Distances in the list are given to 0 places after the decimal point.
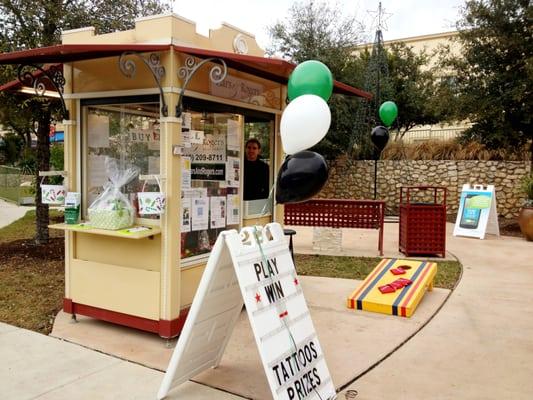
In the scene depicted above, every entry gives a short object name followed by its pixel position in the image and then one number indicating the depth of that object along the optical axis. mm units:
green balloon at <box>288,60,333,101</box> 3301
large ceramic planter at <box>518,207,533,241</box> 9594
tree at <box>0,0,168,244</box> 6801
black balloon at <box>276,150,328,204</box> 3205
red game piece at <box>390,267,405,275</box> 5773
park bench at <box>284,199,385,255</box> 8281
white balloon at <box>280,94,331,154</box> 3146
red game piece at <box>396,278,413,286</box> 5395
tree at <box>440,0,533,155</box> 10602
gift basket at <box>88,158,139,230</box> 4145
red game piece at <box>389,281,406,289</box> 5348
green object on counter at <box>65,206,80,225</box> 4430
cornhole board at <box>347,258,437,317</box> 4934
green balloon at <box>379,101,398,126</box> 10531
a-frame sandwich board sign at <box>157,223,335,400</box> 2775
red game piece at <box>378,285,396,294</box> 5270
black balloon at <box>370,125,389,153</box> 10234
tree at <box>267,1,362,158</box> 14445
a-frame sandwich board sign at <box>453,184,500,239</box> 10152
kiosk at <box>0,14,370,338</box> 3967
